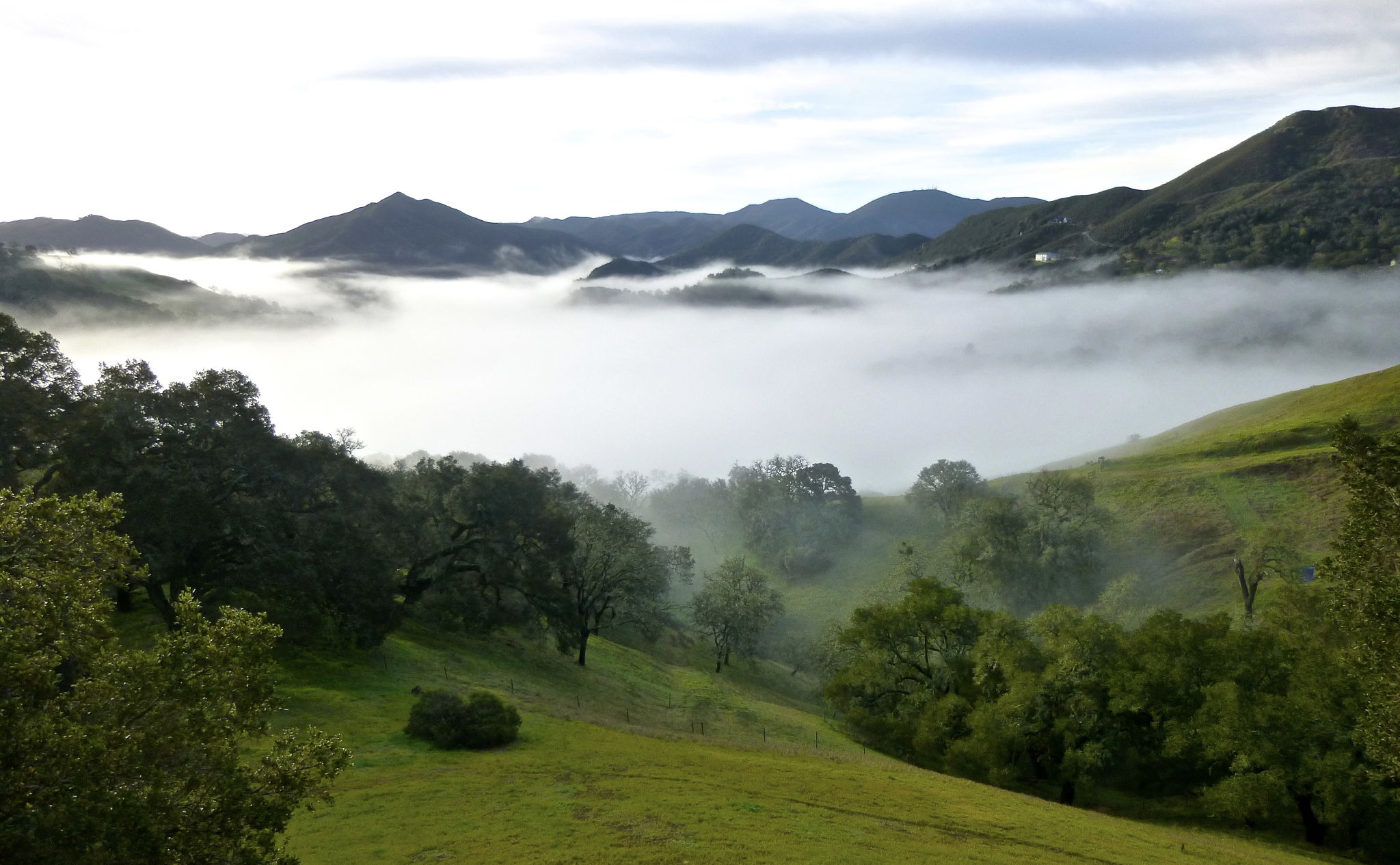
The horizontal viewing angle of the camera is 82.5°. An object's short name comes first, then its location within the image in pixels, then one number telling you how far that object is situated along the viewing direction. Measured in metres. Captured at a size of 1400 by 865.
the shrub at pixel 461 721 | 29.98
